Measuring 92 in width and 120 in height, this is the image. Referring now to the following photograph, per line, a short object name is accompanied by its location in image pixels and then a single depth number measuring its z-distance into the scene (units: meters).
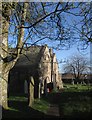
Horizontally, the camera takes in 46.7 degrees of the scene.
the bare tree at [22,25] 5.47
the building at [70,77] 26.94
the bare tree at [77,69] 28.05
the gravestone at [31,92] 7.16
